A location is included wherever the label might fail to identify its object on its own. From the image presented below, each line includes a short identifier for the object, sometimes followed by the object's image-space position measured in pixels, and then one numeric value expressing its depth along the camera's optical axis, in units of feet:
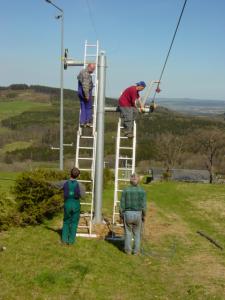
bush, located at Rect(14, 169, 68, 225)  43.39
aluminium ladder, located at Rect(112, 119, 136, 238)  42.81
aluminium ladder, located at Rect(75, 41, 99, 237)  41.52
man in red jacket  42.52
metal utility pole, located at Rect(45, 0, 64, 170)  81.56
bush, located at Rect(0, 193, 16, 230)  41.83
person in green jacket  35.45
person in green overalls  36.04
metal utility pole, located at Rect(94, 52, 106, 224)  43.09
